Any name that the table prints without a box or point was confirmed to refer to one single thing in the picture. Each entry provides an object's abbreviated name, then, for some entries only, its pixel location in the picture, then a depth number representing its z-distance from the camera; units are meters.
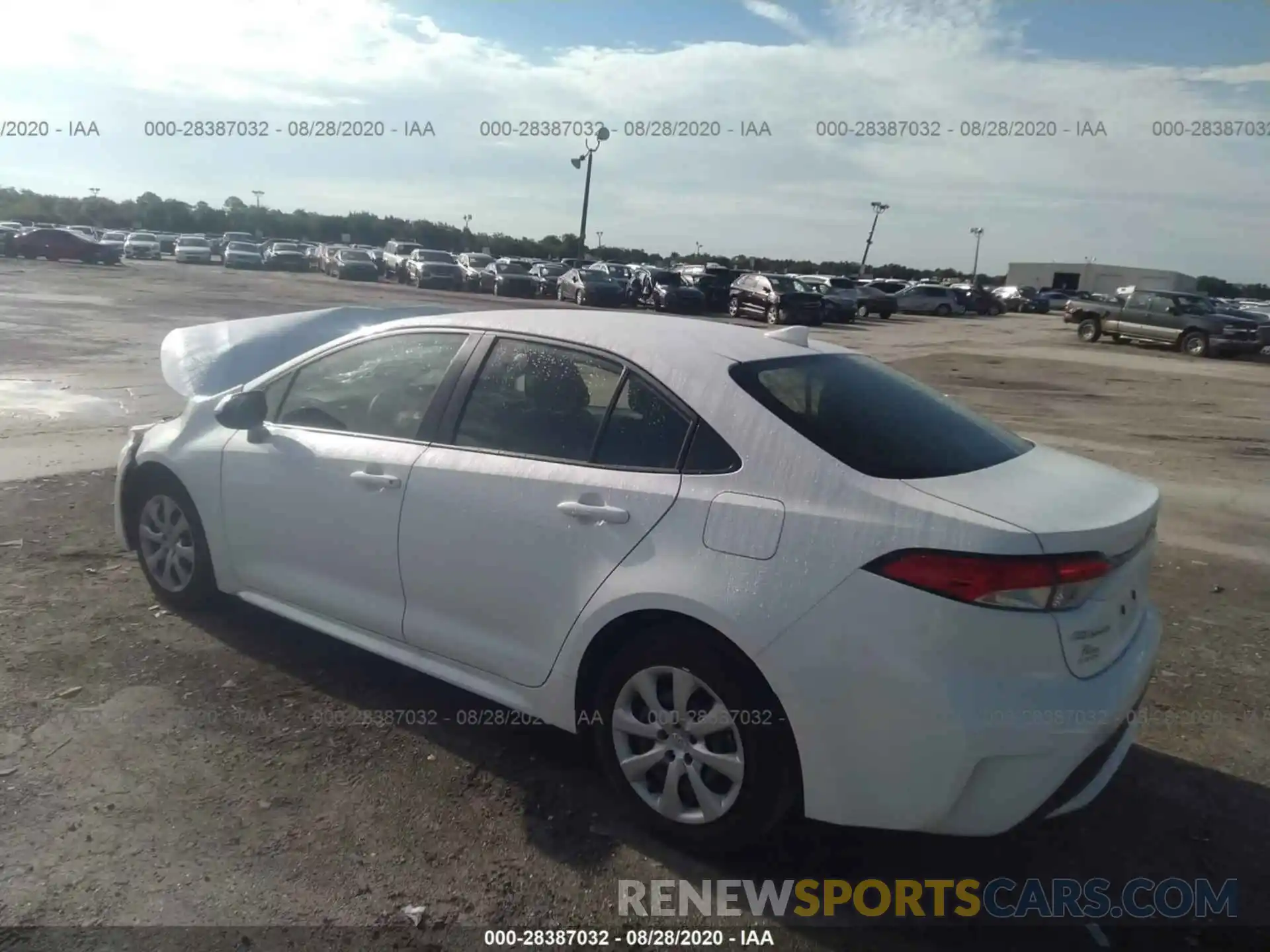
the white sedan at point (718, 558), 2.63
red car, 44.00
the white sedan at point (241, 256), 49.06
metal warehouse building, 83.38
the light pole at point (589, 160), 37.62
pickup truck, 28.16
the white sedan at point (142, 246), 54.25
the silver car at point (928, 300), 49.34
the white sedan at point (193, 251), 52.22
